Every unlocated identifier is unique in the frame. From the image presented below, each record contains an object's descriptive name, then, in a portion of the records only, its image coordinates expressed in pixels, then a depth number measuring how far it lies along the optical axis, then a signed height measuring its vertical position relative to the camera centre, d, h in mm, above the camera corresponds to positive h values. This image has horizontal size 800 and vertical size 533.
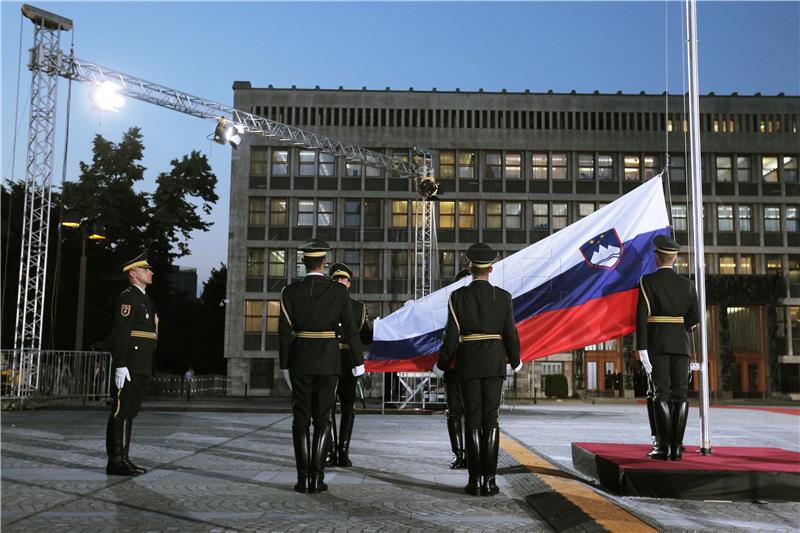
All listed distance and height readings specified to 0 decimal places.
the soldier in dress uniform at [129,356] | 7914 -108
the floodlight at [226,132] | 30250 +8271
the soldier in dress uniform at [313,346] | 7039 +14
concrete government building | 46938 +10157
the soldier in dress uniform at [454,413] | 8719 -726
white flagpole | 7418 +1523
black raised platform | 6223 -1021
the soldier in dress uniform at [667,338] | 7172 +119
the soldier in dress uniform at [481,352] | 6770 -28
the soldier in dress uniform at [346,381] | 8812 -382
